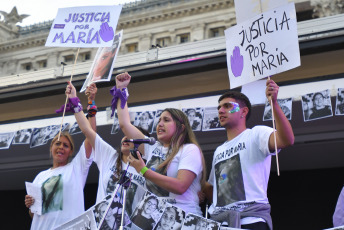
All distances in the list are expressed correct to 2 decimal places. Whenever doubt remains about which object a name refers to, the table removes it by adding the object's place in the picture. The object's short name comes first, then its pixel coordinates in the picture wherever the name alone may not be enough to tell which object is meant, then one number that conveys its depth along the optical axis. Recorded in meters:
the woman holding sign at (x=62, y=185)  3.83
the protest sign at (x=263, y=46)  3.50
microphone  2.88
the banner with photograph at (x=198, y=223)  2.69
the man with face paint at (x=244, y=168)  2.82
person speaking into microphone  2.97
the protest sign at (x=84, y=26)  5.01
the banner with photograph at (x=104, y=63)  4.76
